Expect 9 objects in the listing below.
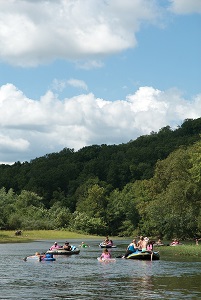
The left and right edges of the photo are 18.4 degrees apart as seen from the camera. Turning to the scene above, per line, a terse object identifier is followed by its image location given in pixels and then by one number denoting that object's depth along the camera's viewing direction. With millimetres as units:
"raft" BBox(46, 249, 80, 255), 68050
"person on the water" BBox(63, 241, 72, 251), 69812
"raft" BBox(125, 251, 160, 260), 57572
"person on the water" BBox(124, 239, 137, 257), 60531
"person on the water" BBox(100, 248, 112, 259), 57562
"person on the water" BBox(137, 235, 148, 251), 61462
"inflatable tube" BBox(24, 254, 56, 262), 57903
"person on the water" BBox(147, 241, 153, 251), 63056
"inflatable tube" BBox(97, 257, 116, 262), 56806
